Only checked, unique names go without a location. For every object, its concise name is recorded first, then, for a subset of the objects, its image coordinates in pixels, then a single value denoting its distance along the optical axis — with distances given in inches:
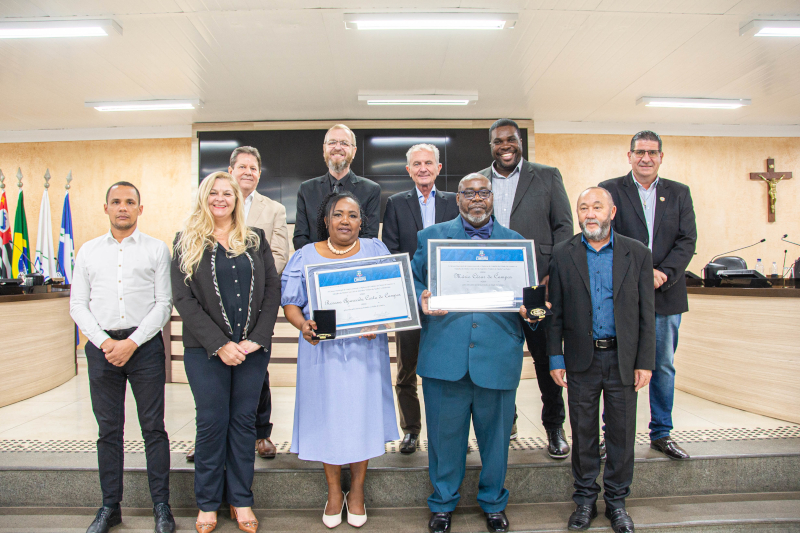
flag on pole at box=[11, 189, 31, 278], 255.3
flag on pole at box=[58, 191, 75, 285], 282.2
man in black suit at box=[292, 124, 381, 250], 109.0
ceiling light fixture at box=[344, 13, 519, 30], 173.6
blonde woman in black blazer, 82.2
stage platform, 92.7
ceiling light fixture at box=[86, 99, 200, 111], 260.2
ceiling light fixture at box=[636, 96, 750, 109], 264.7
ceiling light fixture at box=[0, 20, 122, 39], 174.4
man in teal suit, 82.6
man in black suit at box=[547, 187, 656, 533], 85.2
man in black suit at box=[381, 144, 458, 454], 108.0
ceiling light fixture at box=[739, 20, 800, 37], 180.1
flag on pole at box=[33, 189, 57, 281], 274.4
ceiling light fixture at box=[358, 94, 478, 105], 256.1
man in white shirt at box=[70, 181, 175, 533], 85.2
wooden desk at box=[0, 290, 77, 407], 162.2
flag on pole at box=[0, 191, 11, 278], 246.8
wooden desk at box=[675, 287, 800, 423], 138.5
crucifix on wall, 309.4
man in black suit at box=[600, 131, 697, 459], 103.4
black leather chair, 224.8
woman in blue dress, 84.2
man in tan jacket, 107.3
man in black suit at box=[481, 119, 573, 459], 100.5
